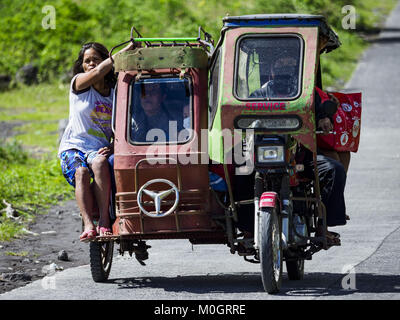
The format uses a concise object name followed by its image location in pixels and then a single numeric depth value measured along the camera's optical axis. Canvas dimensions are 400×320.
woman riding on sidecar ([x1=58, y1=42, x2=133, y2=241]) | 14.48
